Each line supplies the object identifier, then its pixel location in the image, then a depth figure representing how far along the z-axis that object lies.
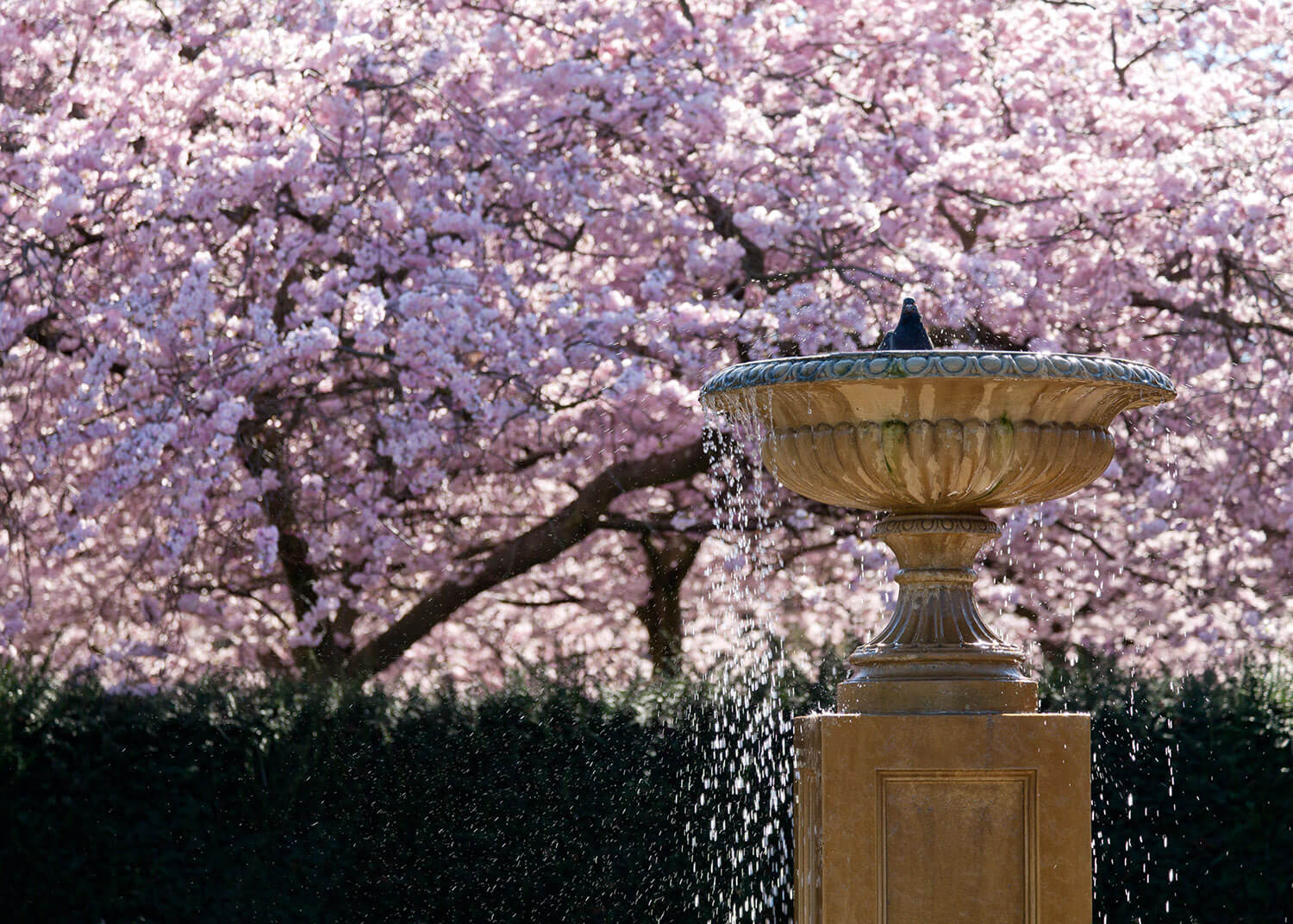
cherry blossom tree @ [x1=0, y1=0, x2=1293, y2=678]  18.52
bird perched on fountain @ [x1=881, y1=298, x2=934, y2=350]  9.70
